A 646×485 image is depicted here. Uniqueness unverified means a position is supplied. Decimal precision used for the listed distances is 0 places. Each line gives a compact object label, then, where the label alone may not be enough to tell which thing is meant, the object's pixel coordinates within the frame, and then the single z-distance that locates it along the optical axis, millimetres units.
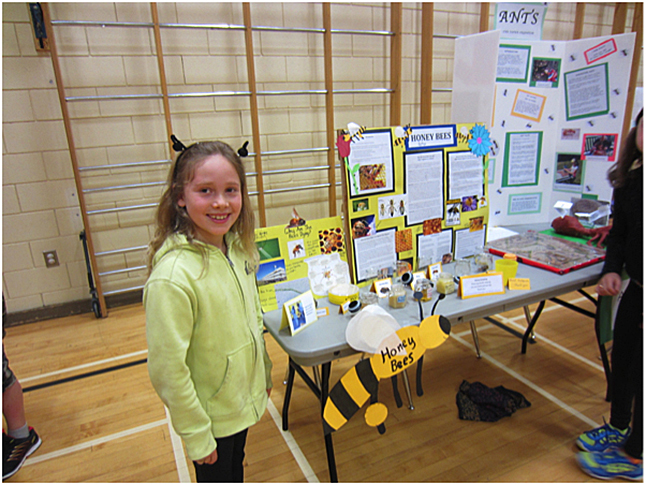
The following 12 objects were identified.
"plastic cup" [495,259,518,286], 1582
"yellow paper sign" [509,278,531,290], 1526
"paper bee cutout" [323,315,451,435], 1129
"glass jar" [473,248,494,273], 1661
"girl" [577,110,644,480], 1386
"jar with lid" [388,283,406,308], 1413
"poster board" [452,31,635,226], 2117
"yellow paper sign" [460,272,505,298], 1477
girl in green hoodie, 898
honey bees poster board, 1506
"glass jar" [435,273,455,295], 1488
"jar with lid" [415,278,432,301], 1457
